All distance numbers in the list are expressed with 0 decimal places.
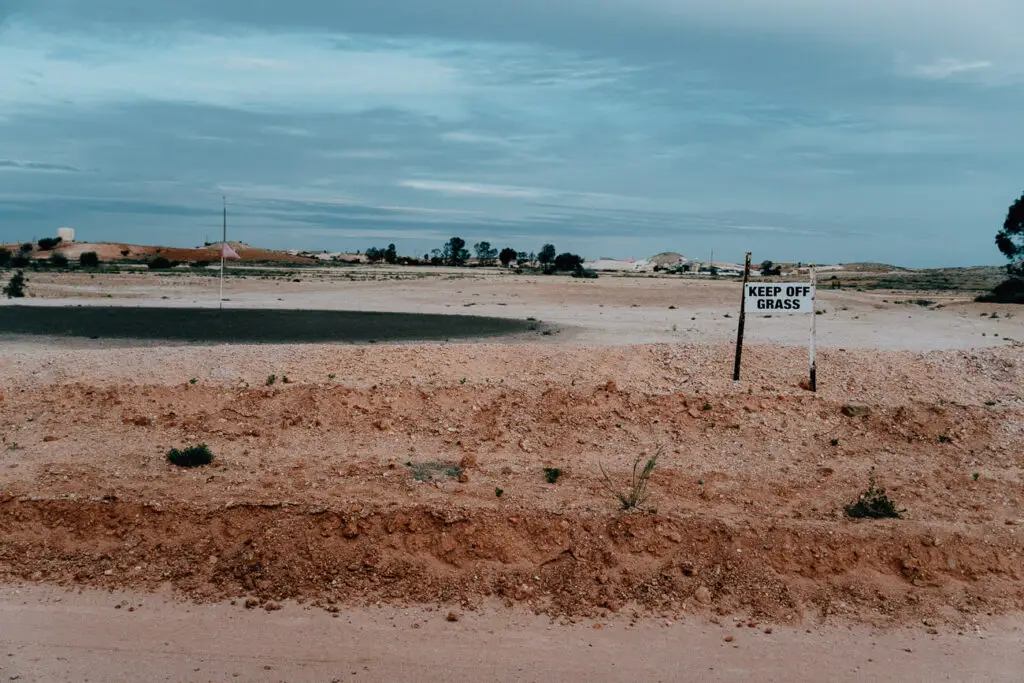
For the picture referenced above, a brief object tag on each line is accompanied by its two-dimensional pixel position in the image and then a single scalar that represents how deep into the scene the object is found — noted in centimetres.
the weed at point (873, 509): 929
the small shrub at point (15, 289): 3797
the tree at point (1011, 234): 4522
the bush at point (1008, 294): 3825
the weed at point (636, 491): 938
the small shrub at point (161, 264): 7186
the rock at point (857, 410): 1361
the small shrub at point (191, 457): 1073
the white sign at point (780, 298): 1505
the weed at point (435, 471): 1047
